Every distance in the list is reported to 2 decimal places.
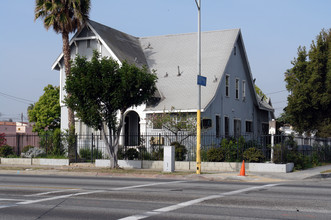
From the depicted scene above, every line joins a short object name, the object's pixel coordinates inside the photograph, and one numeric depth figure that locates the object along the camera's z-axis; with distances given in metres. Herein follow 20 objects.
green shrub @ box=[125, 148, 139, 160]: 26.84
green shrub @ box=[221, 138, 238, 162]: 24.64
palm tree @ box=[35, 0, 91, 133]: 29.98
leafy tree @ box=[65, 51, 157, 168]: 23.00
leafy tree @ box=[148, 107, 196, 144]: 27.74
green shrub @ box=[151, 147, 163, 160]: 26.36
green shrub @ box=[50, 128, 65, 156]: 29.66
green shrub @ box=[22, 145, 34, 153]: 30.47
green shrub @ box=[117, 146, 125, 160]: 27.11
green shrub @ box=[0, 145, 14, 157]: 30.97
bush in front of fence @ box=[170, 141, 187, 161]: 25.69
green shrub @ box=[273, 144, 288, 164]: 23.28
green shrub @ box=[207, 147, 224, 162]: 24.69
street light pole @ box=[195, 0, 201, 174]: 21.34
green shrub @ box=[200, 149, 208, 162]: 25.26
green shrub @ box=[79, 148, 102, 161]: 29.37
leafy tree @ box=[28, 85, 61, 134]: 42.28
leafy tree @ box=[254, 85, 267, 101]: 53.93
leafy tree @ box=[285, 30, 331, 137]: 33.88
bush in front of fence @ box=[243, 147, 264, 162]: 23.91
